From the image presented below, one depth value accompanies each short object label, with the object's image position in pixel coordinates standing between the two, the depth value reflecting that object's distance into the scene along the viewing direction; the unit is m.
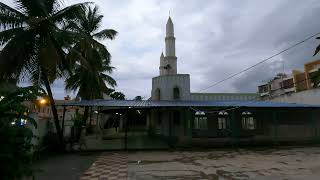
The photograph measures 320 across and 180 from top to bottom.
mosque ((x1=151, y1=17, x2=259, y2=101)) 16.51
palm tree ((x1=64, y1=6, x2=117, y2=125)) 10.87
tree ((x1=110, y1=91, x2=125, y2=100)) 29.41
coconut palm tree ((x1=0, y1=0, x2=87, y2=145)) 7.91
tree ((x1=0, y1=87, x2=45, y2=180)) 2.78
